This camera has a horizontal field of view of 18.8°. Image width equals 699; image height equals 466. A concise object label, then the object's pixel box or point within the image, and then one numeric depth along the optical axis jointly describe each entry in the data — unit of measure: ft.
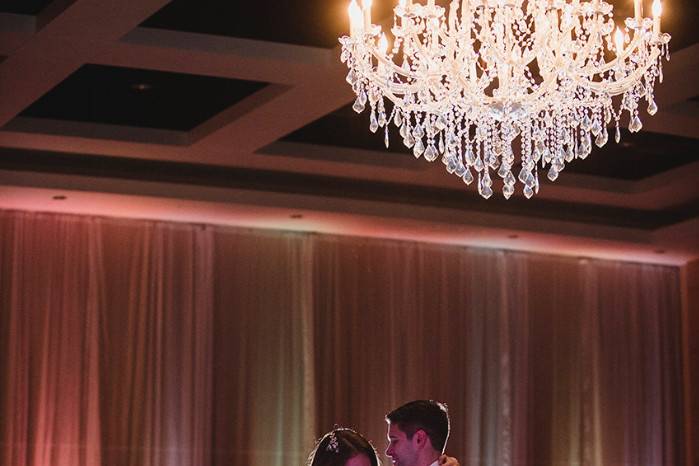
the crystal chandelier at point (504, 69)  27.84
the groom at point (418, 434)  23.82
